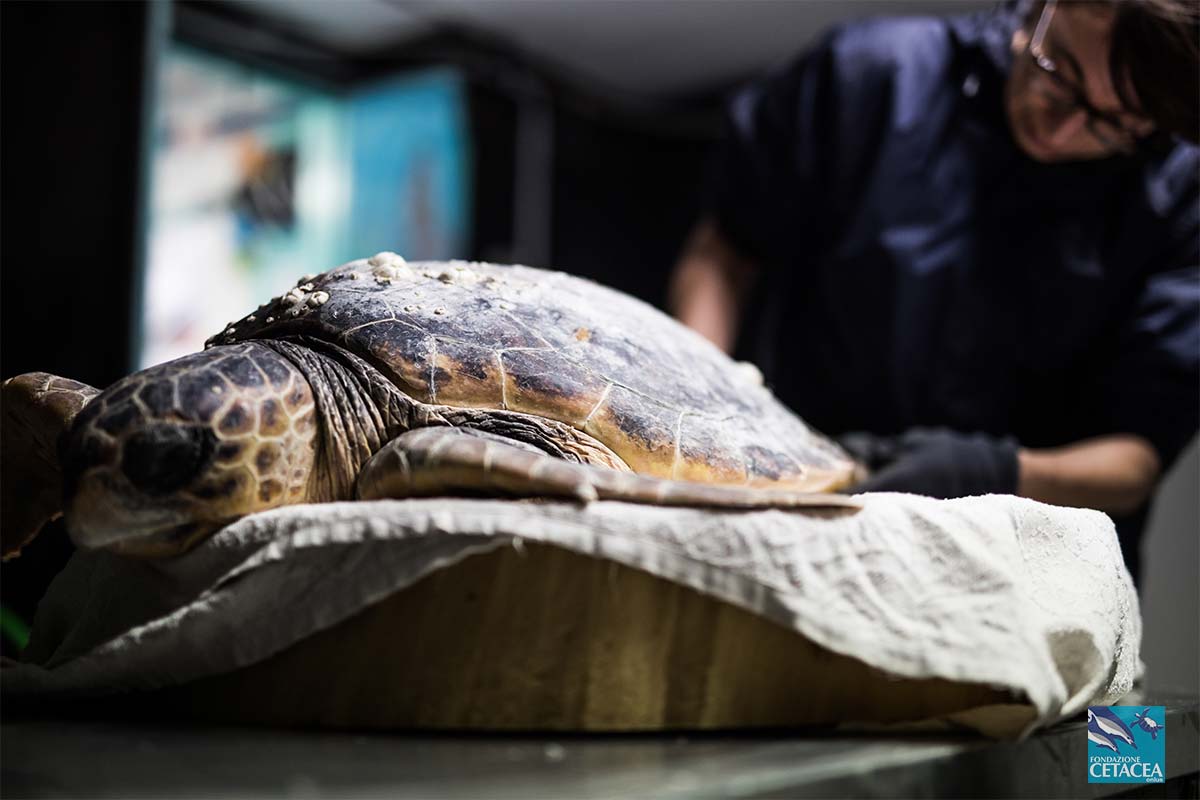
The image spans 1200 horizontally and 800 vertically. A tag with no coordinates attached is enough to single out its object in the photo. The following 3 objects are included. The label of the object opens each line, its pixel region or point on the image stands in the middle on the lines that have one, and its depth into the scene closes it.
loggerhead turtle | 0.63
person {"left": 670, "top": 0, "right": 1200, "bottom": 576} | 1.34
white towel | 0.56
